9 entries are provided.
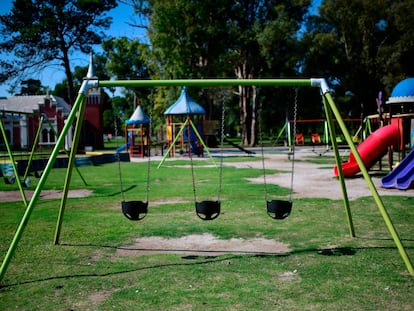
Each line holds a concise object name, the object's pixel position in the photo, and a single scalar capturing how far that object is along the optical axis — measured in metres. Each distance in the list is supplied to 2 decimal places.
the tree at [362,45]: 41.91
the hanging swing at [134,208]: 5.95
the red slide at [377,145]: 14.70
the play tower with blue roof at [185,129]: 27.50
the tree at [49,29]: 35.44
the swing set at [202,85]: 4.79
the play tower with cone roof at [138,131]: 29.72
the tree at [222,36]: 37.88
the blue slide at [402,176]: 11.41
